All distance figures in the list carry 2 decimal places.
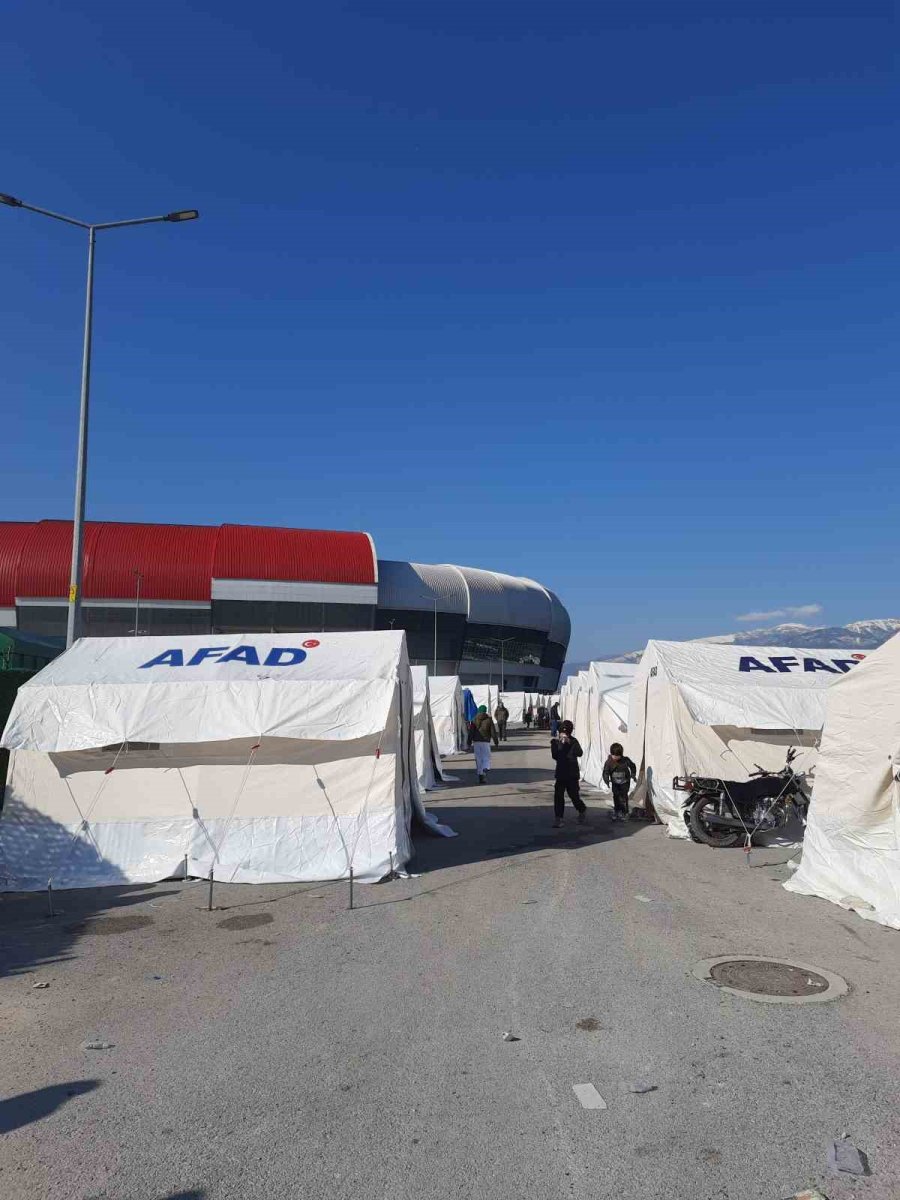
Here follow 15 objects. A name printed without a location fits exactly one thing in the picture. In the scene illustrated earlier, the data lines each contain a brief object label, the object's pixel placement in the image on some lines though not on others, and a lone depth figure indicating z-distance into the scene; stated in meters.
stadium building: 59.72
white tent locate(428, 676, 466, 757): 33.53
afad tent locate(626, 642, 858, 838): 15.28
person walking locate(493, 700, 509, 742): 42.38
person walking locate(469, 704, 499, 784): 22.41
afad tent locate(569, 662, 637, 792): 22.33
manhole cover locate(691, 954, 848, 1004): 6.28
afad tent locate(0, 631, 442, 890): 10.60
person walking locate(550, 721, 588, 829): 14.75
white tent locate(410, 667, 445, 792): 21.64
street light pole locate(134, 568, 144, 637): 60.09
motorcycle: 13.38
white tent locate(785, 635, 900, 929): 8.92
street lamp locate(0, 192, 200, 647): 15.12
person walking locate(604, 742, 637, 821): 15.84
